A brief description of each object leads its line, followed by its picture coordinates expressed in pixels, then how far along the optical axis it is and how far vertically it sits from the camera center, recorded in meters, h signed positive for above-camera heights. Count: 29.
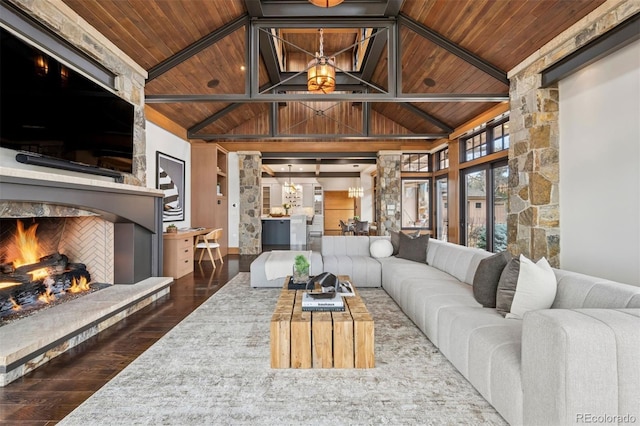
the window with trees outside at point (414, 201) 8.66 +0.37
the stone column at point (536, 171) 3.73 +0.55
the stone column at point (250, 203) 8.13 +0.33
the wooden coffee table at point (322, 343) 2.10 -0.90
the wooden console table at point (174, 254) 5.02 -0.66
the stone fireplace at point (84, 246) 2.18 -0.36
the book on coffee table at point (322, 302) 2.32 -0.68
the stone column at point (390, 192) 8.39 +0.62
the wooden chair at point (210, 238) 6.02 -0.46
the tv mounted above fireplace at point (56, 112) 2.33 +0.98
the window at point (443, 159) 7.72 +1.47
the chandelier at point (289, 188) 10.98 +1.02
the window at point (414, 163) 8.68 +1.50
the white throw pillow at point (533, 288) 1.90 -0.48
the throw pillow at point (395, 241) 4.64 -0.42
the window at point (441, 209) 7.95 +0.12
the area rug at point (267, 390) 1.64 -1.10
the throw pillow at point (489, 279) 2.26 -0.50
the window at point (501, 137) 5.28 +1.39
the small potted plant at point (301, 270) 3.06 -0.56
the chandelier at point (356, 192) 11.34 +0.85
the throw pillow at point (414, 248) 4.20 -0.49
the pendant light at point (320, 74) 3.88 +1.83
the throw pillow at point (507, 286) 2.06 -0.51
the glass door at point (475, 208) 6.05 +0.12
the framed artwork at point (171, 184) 5.72 +0.64
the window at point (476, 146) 6.04 +1.43
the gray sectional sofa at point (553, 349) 1.17 -0.70
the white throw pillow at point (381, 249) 4.61 -0.53
